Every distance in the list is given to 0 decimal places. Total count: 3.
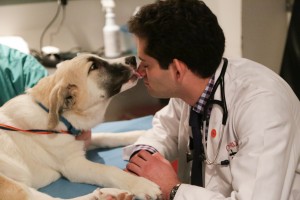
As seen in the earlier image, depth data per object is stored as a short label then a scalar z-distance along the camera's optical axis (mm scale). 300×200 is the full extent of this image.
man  2475
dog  2631
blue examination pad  2689
